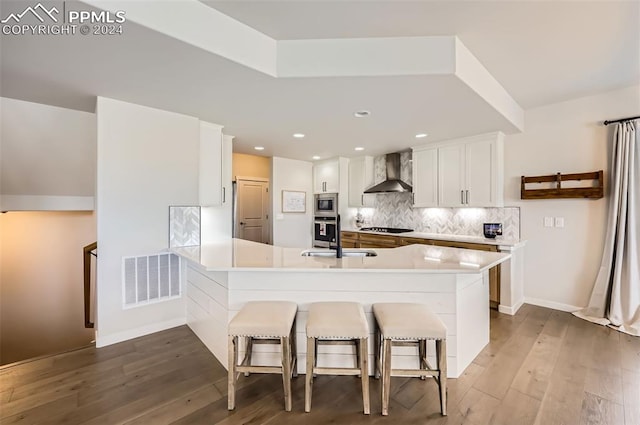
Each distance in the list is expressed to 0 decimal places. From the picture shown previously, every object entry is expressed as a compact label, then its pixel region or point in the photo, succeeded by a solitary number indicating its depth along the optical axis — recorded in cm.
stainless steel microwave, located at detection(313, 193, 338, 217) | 547
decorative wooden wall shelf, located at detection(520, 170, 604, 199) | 308
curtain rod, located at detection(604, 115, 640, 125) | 289
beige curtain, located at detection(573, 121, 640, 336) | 283
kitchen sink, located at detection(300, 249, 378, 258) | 266
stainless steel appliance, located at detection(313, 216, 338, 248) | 544
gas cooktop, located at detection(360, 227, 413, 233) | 494
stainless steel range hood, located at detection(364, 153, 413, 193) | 478
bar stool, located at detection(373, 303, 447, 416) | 167
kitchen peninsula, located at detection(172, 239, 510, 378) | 203
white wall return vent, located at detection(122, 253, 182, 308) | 272
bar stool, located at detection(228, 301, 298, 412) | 172
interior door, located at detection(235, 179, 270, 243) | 603
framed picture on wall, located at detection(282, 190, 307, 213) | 545
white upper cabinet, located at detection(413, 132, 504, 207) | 373
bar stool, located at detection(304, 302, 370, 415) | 169
